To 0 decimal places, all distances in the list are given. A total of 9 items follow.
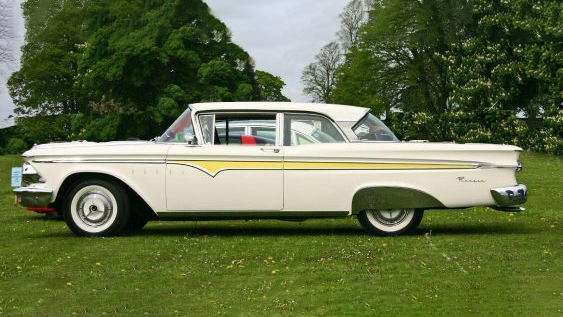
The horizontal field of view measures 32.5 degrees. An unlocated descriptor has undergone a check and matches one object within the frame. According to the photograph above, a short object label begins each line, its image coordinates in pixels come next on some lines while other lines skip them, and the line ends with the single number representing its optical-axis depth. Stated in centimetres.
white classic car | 1222
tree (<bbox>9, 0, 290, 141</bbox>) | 5700
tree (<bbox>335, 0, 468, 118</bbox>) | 6034
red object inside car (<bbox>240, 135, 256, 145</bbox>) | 1245
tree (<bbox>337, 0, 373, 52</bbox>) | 8781
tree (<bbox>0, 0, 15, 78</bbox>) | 4866
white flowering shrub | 4819
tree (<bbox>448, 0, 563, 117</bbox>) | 4956
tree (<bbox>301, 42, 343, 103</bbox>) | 9481
